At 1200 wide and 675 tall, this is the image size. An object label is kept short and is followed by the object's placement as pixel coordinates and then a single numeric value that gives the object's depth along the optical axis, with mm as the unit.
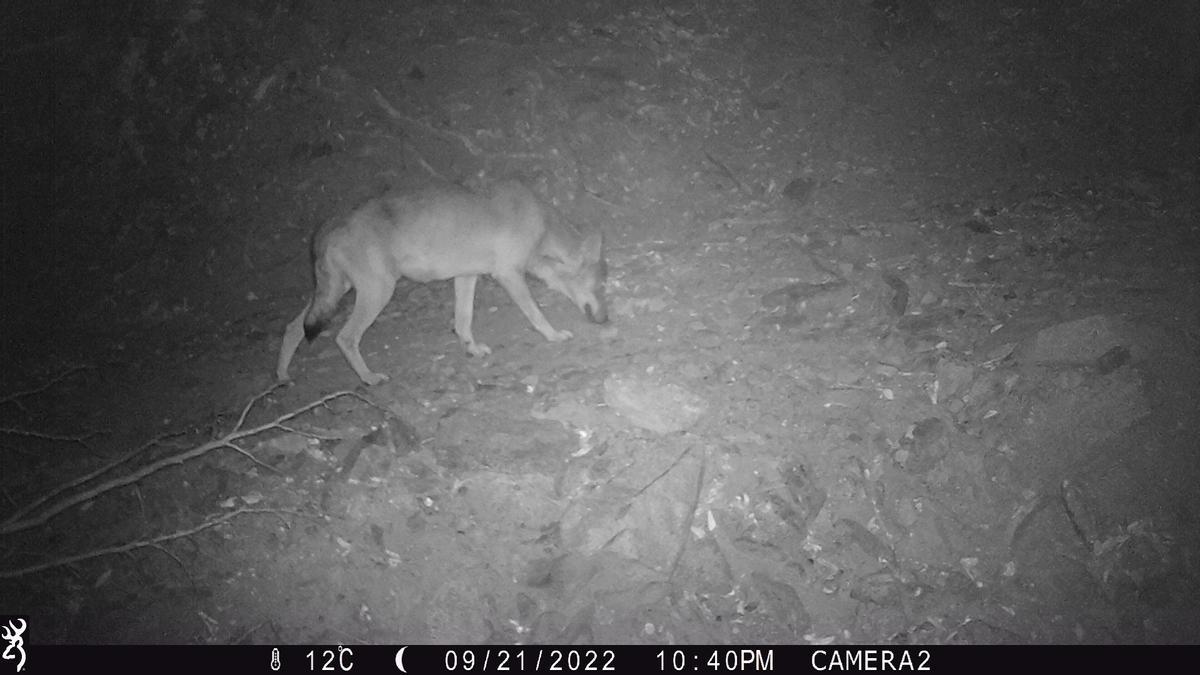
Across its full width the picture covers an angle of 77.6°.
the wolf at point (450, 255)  6195
